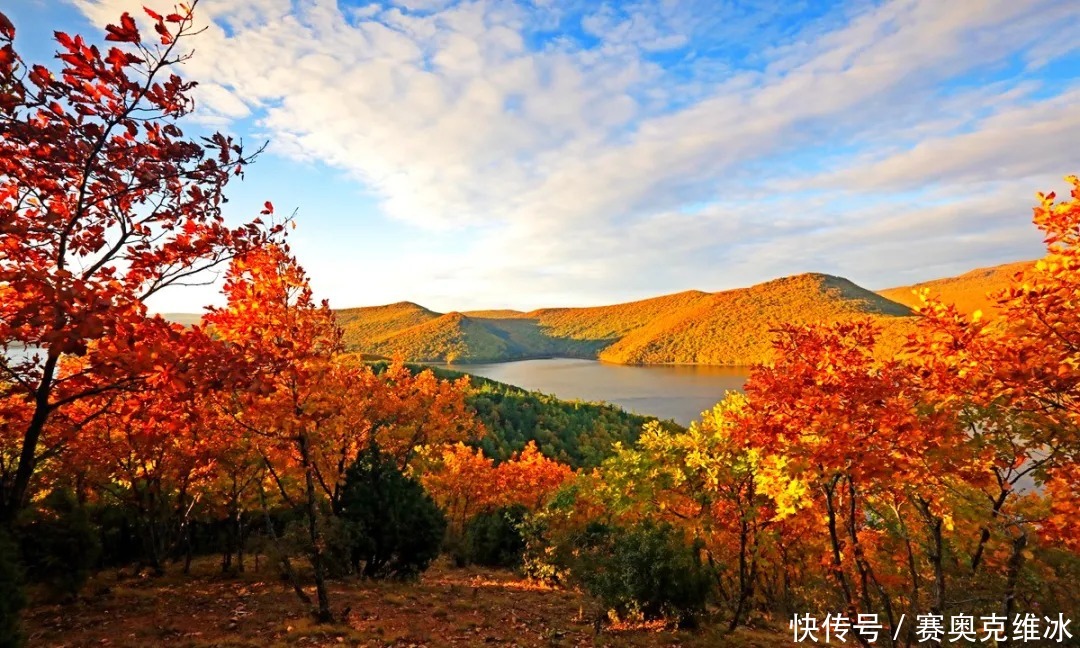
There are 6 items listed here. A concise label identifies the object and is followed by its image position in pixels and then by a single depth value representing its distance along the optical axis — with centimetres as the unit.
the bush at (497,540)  2669
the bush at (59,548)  1245
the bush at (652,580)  1309
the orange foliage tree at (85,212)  427
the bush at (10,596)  611
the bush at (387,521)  1647
